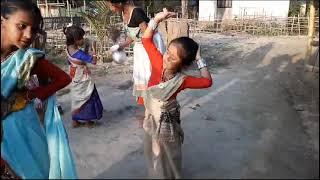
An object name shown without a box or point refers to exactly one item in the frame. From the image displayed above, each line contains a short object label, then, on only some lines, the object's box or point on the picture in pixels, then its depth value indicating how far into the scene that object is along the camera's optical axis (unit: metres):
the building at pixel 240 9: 11.04
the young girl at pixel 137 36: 2.48
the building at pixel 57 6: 13.60
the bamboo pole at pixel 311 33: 4.49
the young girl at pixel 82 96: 3.14
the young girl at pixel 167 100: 1.74
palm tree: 5.79
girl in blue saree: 1.31
